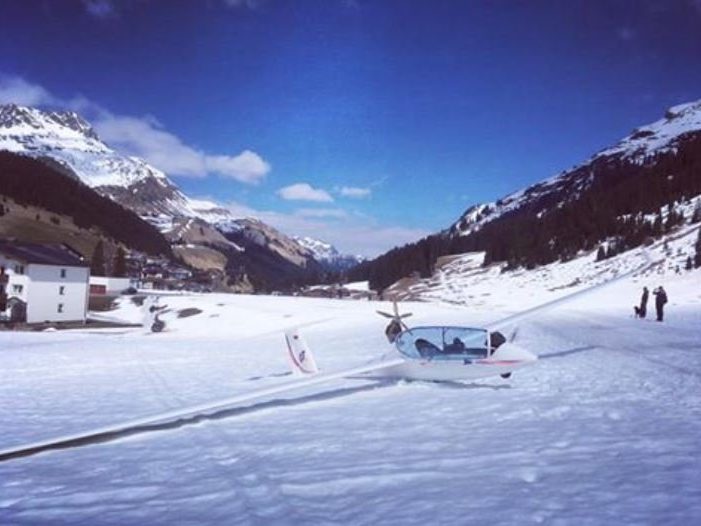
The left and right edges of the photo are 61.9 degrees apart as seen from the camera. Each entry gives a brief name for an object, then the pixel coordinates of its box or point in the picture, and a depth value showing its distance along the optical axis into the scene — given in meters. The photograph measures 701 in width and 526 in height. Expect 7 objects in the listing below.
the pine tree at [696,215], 87.71
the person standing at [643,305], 37.28
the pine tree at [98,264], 143.00
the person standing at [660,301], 34.62
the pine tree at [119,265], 142.88
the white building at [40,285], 68.94
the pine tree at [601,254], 92.99
